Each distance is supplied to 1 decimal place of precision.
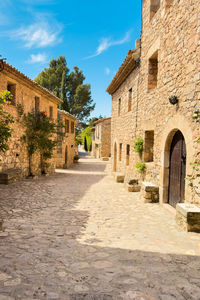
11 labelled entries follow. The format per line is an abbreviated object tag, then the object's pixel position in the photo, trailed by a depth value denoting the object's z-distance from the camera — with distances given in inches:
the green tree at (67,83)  1290.6
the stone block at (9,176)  335.3
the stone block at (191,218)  154.0
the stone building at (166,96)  183.3
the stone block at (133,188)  328.2
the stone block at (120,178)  426.6
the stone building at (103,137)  1055.6
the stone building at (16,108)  346.0
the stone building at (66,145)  733.3
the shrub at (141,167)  310.7
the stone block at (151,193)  256.2
